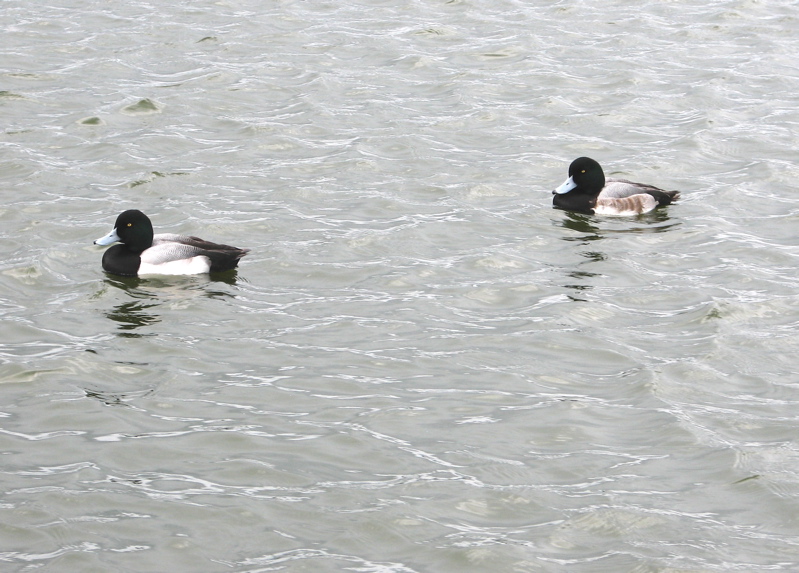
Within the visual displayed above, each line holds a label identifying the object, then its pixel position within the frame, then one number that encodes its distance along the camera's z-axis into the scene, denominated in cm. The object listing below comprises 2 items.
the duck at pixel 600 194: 1462
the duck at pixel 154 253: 1260
